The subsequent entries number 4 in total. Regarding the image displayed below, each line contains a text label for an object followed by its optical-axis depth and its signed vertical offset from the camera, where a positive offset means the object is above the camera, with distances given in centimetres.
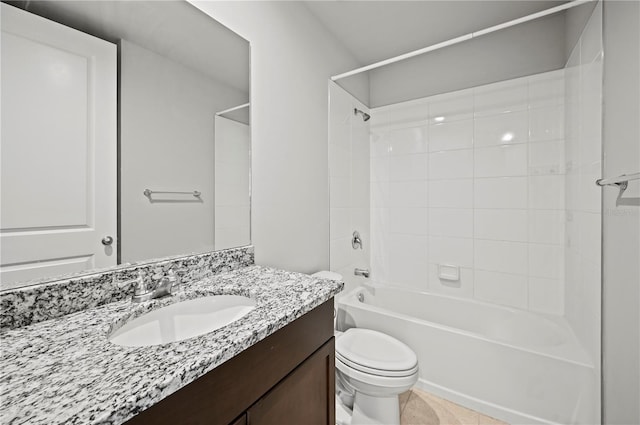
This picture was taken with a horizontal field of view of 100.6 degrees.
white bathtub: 139 -88
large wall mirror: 71 +25
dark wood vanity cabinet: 53 -44
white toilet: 132 -84
